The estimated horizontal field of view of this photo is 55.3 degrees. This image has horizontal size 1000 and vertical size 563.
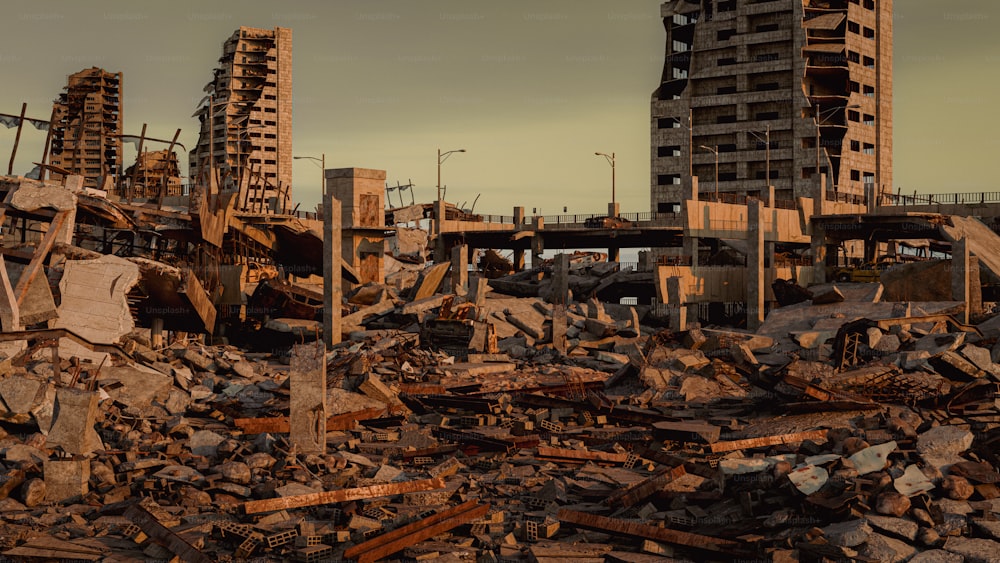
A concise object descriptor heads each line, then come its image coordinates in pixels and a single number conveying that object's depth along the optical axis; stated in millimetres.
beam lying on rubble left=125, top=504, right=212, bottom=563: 10497
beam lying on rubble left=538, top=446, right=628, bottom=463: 15562
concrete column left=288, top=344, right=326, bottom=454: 15445
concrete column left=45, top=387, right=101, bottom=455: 14617
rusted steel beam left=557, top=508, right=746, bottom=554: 10422
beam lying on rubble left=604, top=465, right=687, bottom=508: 12391
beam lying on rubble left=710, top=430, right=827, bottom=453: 15469
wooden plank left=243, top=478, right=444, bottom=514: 11914
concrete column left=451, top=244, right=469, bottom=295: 40906
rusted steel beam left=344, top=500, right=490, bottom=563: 10469
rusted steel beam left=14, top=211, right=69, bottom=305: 21047
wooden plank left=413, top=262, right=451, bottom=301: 36812
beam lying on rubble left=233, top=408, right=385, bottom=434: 17719
